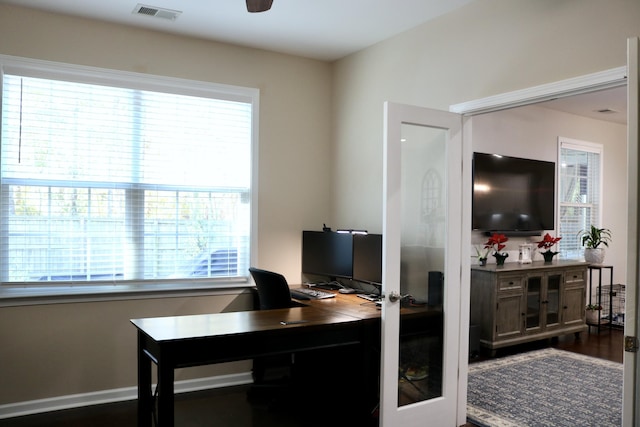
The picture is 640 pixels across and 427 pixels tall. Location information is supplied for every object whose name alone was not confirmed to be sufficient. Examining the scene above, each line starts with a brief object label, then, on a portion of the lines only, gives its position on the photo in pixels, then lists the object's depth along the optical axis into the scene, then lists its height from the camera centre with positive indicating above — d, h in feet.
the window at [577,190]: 21.75 +0.97
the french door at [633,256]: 6.68 -0.52
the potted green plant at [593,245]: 20.72 -1.26
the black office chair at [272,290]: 12.28 -1.86
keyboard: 13.28 -2.11
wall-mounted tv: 18.11 +0.64
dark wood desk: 8.43 -2.22
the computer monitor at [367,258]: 12.98 -1.18
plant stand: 20.72 -3.42
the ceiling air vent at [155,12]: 12.00 +4.46
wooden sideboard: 16.84 -2.91
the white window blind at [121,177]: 12.31 +0.75
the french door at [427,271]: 10.47 -1.23
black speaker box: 11.23 -1.55
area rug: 11.94 -4.56
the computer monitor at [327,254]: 14.11 -1.19
